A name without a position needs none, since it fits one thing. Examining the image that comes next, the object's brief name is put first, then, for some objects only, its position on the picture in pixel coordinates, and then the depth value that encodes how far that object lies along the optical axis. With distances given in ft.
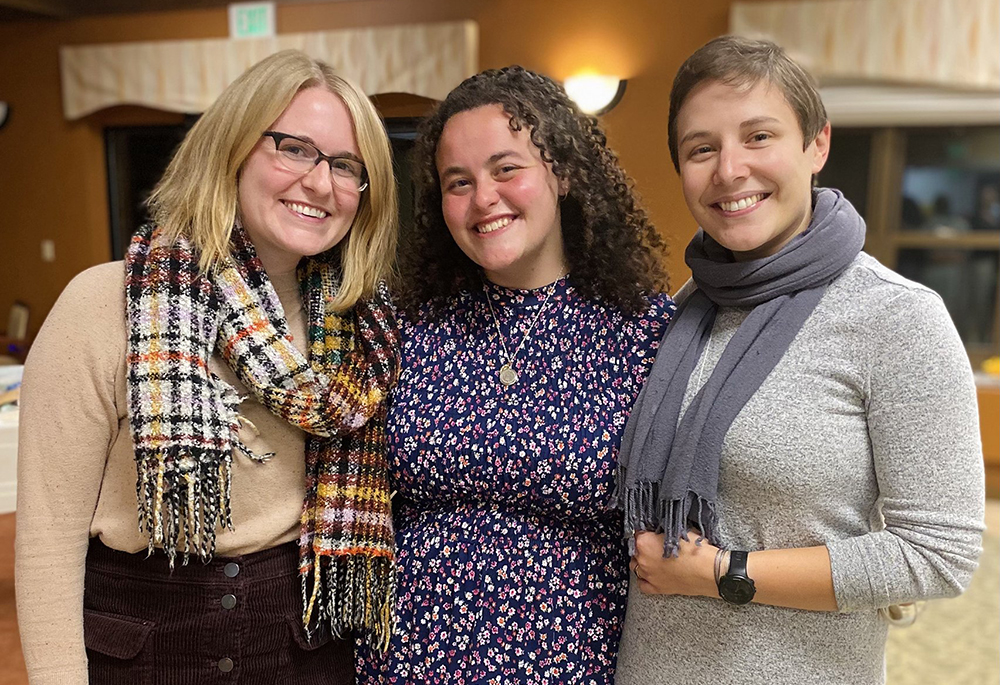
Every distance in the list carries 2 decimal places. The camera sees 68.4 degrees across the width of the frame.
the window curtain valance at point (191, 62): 10.12
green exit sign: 11.38
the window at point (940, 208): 14.01
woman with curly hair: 3.84
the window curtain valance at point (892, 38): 9.40
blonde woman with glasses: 3.37
